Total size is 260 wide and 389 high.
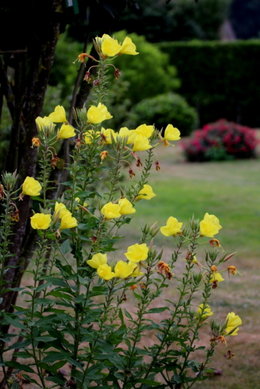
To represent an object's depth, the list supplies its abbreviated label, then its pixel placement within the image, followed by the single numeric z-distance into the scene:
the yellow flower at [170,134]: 3.17
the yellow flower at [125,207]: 2.97
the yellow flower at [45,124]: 3.01
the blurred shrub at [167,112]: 23.11
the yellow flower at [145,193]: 3.25
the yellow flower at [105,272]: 2.83
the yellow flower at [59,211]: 2.87
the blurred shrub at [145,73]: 26.28
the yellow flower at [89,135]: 3.11
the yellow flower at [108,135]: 3.09
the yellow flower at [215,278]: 3.26
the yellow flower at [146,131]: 3.17
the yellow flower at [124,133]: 3.02
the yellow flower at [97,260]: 2.87
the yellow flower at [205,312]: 3.37
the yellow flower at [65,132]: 3.06
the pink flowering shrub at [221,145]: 19.83
